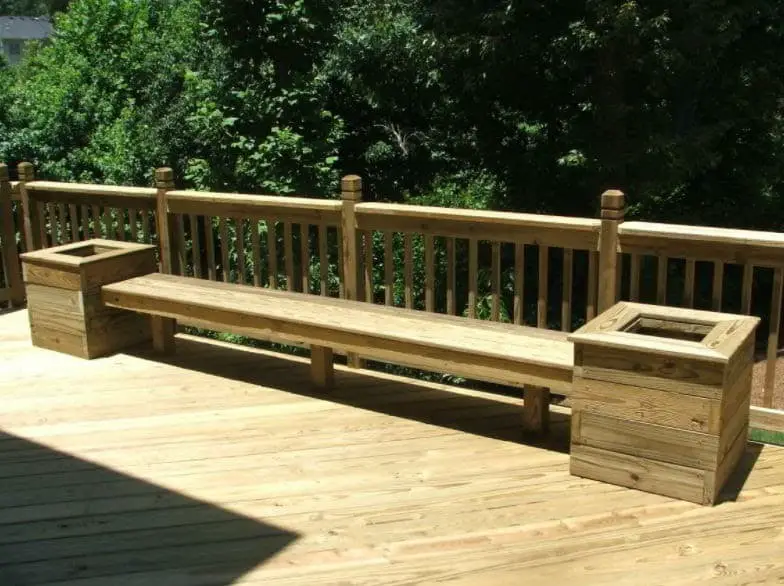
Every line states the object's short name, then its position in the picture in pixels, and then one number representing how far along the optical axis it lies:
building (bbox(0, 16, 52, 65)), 46.28
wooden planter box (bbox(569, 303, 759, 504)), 3.27
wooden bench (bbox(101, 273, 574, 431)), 3.81
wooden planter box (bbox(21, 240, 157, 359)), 5.20
